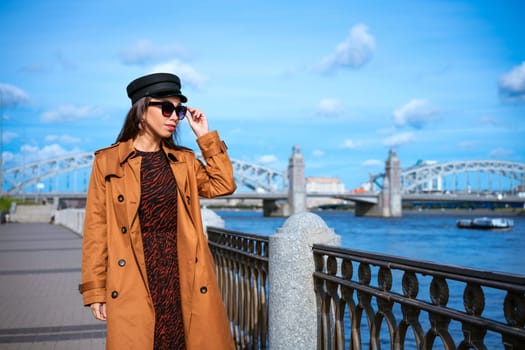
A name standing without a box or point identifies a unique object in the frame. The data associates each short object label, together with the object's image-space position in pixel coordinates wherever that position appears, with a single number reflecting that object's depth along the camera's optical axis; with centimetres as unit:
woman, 230
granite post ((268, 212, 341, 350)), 343
